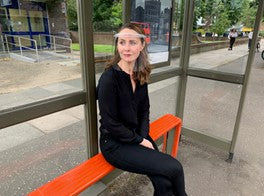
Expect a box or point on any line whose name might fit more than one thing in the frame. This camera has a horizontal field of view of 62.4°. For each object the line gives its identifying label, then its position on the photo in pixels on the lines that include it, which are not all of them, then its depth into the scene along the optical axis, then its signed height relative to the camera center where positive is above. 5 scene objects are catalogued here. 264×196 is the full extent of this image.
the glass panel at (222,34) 2.62 -0.10
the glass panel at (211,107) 2.89 -1.14
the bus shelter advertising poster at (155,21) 2.12 +0.03
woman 1.61 -0.73
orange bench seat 1.43 -1.05
